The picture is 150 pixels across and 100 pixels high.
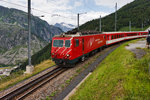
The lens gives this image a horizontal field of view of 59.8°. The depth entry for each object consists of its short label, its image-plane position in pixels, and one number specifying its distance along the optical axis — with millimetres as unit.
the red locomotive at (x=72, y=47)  14188
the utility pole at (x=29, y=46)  14023
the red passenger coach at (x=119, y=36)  29739
